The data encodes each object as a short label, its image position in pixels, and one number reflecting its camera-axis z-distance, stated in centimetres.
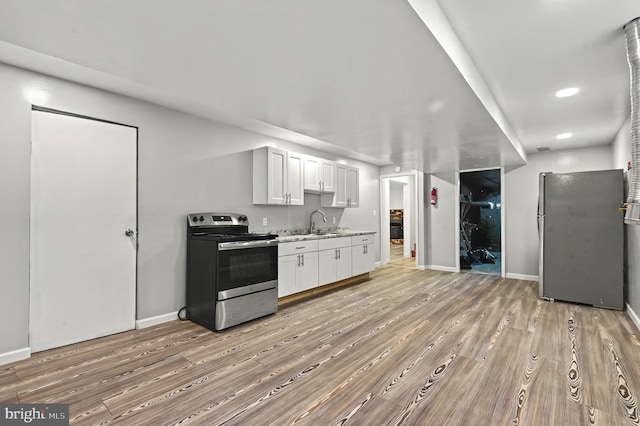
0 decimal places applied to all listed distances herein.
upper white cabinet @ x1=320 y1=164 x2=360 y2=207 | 542
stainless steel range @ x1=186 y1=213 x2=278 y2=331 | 313
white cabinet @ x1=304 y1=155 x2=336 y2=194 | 485
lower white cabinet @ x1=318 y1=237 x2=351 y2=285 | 458
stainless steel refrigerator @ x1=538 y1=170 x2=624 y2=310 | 387
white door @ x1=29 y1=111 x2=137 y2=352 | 261
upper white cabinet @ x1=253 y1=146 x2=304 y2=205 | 421
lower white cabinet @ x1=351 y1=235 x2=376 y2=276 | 528
